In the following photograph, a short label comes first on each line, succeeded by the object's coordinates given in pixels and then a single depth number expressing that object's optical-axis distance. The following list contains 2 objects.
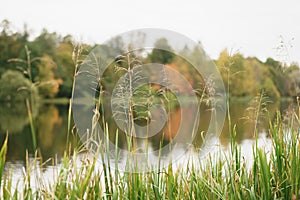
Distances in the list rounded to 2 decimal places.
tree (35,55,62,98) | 42.31
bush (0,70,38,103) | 41.28
